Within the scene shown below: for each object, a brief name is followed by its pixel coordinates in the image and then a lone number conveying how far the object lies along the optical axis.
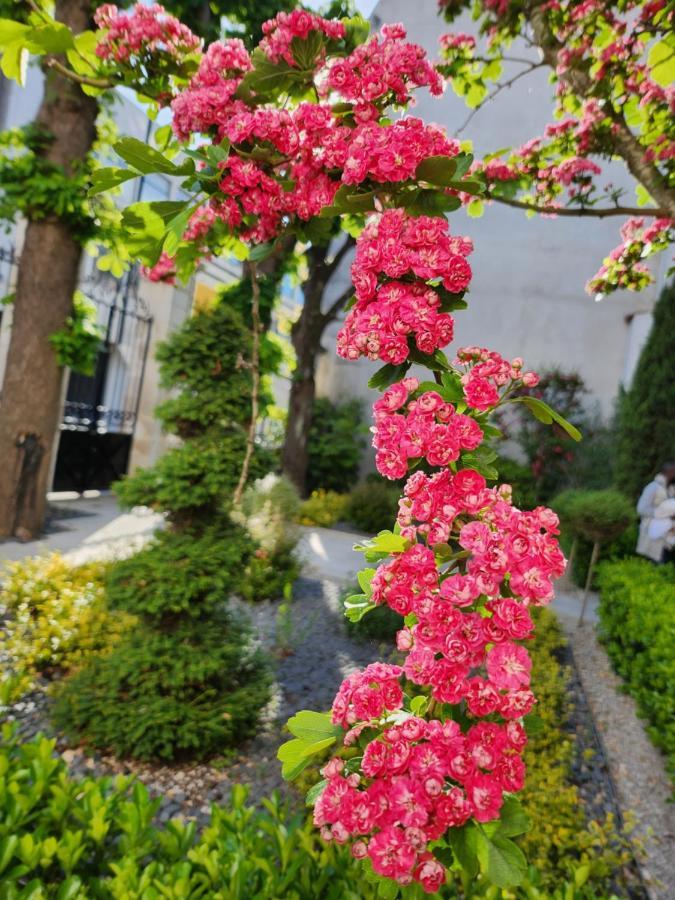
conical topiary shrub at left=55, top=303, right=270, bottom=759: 3.06
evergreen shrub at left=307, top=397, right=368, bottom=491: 12.52
